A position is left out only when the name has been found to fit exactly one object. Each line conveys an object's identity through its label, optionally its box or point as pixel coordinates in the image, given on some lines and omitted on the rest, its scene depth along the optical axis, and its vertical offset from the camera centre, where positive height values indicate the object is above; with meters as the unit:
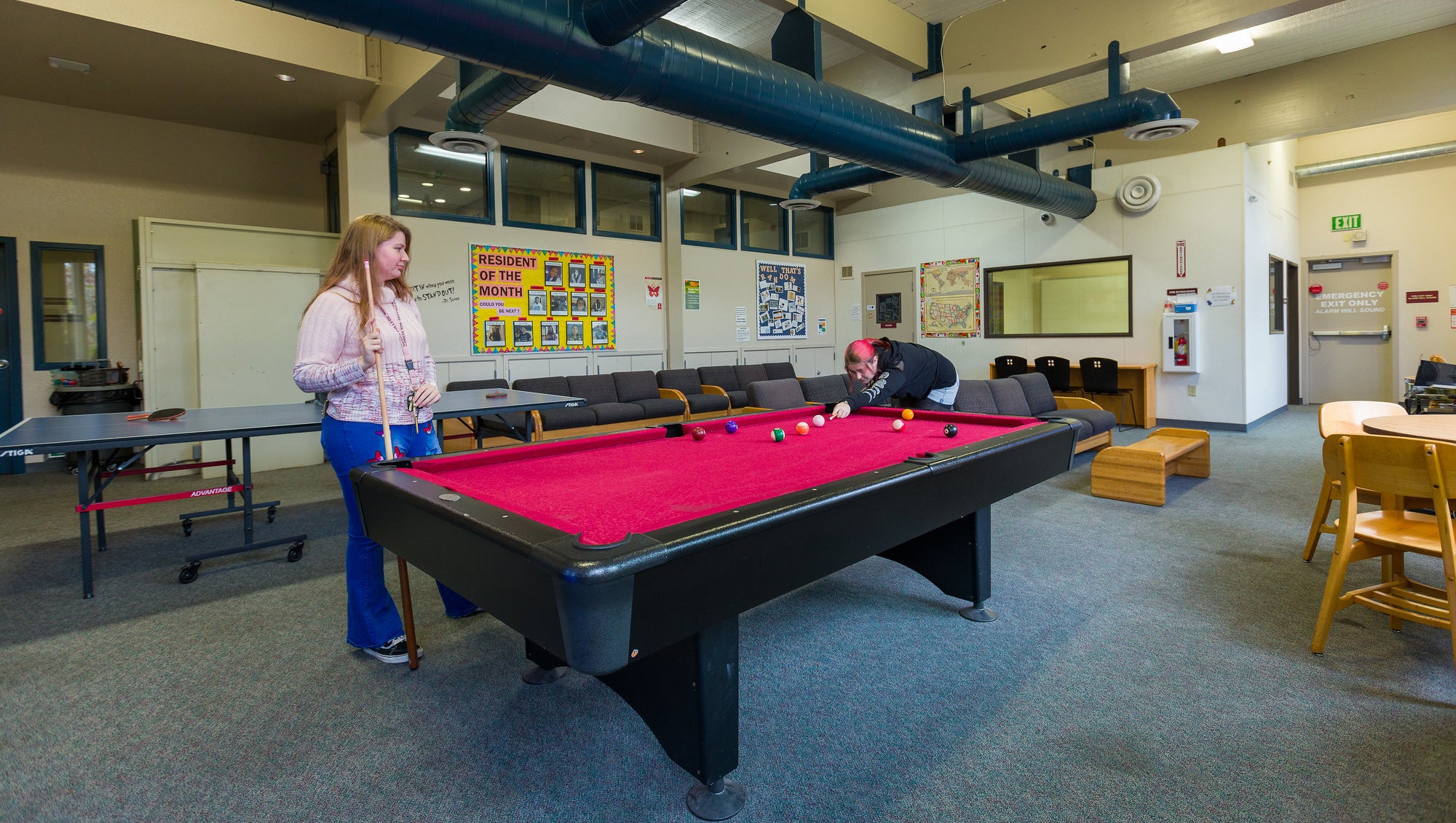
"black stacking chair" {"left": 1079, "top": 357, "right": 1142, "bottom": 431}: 7.63 +0.02
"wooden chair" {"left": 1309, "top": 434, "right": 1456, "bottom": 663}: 2.19 -0.57
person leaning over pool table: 3.91 +0.04
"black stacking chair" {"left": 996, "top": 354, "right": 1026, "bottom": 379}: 8.20 +0.18
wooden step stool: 4.48 -0.62
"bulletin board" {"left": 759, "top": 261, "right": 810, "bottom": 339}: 9.62 +1.18
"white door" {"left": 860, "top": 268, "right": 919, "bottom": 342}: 10.00 +1.15
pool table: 1.23 -0.32
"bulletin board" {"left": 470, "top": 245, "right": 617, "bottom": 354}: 7.01 +0.95
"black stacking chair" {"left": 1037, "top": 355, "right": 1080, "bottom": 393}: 7.82 +0.09
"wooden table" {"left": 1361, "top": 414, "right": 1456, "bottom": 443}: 2.75 -0.23
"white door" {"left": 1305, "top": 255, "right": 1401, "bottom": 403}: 8.74 +0.58
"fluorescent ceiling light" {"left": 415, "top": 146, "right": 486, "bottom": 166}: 6.67 +2.36
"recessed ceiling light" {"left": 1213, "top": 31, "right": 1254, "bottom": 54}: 6.32 +3.15
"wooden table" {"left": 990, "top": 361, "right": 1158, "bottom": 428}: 7.85 -0.16
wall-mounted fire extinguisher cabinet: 7.62 +0.39
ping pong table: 2.90 -0.17
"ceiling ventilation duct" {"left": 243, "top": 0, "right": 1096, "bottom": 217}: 2.86 +1.64
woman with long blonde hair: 2.31 +0.07
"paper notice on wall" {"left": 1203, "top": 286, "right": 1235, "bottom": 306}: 7.46 +0.89
